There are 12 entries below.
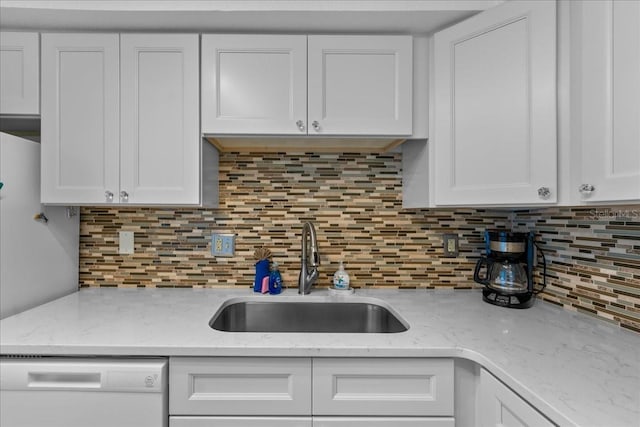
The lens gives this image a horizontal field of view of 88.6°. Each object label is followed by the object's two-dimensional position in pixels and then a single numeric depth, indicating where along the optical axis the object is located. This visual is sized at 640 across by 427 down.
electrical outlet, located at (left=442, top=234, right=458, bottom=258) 1.74
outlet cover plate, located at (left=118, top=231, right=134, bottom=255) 1.71
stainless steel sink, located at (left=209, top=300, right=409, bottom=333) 1.57
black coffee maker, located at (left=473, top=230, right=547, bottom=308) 1.42
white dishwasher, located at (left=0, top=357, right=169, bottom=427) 1.01
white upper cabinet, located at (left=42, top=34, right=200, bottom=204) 1.40
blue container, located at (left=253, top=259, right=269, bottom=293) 1.65
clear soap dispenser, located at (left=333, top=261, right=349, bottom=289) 1.65
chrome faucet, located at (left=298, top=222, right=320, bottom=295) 1.56
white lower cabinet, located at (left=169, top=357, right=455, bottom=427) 1.03
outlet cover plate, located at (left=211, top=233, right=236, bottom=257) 1.72
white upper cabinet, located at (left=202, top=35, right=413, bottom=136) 1.40
